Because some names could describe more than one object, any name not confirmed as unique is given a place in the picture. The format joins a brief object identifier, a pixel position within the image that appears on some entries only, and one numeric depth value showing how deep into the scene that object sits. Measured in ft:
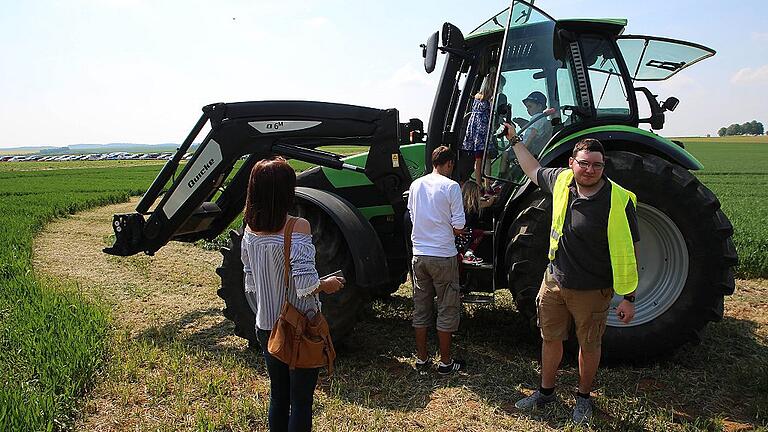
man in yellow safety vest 11.60
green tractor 14.85
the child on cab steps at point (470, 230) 16.39
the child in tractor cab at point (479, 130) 16.60
